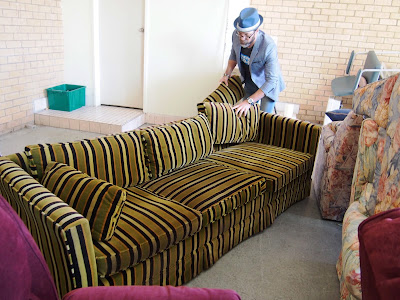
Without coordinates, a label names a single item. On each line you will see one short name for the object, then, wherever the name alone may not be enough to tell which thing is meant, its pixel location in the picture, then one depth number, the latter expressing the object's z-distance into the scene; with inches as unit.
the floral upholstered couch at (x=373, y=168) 64.2
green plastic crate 183.2
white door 187.0
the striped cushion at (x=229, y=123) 113.3
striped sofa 60.8
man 120.9
